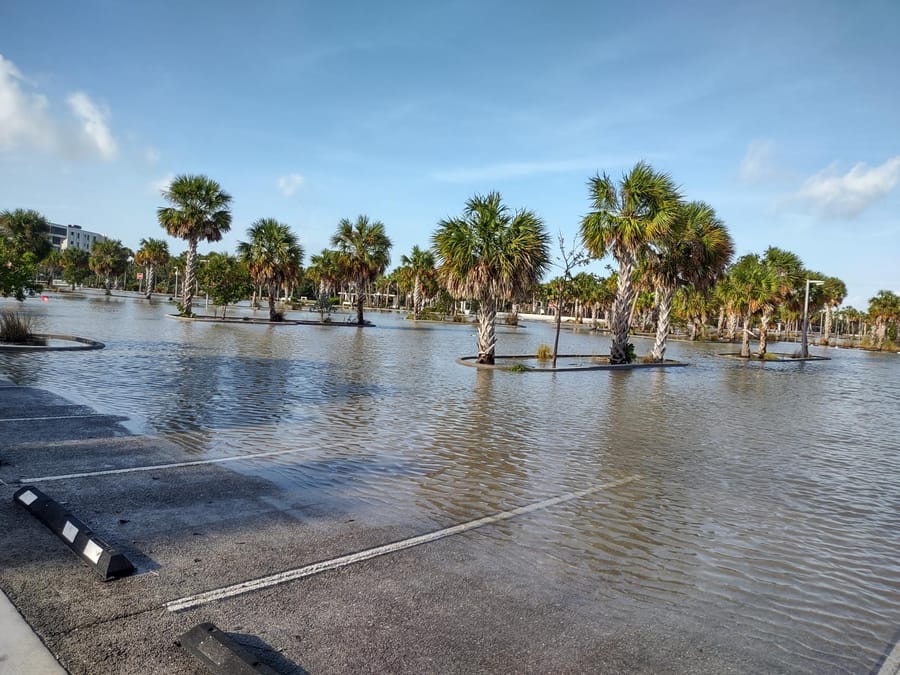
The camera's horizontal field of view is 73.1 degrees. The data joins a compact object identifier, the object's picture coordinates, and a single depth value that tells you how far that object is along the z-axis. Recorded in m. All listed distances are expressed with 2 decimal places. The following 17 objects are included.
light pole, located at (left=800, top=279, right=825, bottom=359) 46.88
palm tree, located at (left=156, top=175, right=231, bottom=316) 47.75
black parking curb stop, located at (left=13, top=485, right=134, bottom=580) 4.65
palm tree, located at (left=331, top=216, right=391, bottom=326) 52.69
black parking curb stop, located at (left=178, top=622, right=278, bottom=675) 3.40
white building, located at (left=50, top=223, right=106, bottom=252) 194.00
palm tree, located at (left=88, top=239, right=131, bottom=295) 101.94
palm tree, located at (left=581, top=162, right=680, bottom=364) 28.33
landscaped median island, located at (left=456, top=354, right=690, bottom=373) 25.17
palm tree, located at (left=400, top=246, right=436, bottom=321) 86.69
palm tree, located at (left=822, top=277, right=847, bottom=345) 71.42
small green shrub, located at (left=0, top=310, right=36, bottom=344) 20.39
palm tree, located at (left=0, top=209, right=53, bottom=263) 74.62
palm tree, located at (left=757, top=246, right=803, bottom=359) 42.06
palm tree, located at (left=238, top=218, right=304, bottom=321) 52.09
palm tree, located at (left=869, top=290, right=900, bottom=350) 80.75
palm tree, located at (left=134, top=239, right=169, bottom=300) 93.44
